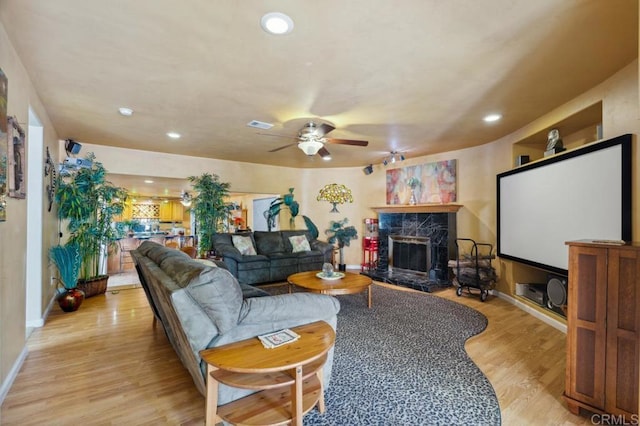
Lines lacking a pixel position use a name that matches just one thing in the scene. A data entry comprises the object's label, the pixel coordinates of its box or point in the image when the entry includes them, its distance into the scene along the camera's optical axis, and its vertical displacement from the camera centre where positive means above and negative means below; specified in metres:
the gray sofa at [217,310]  1.47 -0.58
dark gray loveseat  5.00 -0.85
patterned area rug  1.78 -1.31
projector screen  2.44 +0.13
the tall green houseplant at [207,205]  5.69 +0.15
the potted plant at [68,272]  3.69 -0.86
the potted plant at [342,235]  6.65 -0.53
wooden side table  1.37 -0.88
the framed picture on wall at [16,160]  2.02 +0.39
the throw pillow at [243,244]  5.25 -0.62
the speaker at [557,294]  3.13 -0.93
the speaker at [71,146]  4.49 +1.08
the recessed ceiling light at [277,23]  1.72 +1.23
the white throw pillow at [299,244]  5.77 -0.66
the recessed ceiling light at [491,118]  3.43 +1.24
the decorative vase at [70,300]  3.66 -1.20
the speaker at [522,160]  3.89 +0.79
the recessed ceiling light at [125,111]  3.24 +1.21
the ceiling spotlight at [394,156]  5.13 +1.09
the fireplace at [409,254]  5.48 -0.85
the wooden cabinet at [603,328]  1.64 -0.72
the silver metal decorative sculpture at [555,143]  3.24 +0.85
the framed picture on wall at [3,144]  1.80 +0.44
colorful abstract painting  5.35 +0.63
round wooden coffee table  3.31 -0.90
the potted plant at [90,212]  4.09 -0.01
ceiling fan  3.56 +0.96
